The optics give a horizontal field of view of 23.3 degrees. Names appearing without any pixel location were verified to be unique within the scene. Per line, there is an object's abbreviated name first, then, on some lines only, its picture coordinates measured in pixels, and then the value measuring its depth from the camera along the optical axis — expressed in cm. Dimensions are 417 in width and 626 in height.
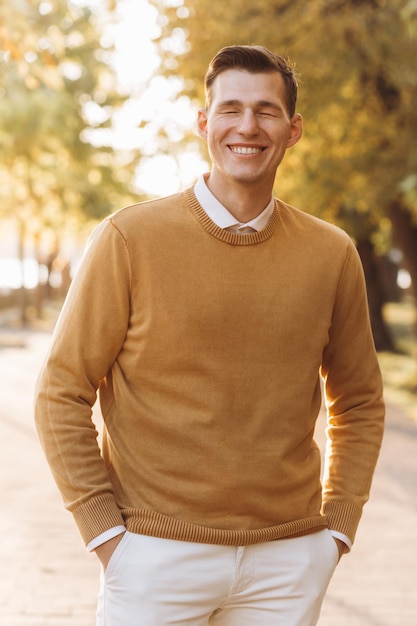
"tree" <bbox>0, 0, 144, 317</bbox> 2170
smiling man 253
